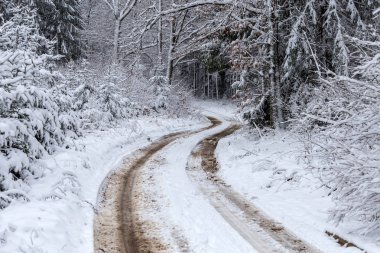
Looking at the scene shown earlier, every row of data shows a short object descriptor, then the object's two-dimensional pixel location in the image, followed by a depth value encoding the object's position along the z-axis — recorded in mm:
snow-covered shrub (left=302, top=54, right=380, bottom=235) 6301
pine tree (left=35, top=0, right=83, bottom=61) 34688
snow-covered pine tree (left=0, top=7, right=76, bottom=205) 7914
